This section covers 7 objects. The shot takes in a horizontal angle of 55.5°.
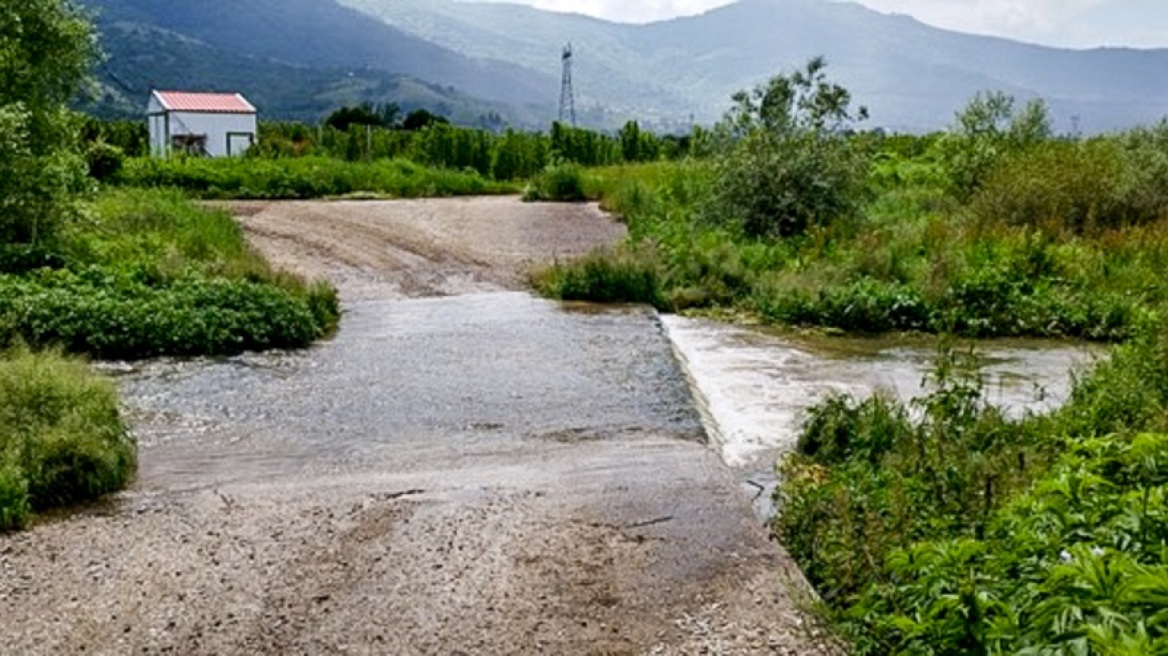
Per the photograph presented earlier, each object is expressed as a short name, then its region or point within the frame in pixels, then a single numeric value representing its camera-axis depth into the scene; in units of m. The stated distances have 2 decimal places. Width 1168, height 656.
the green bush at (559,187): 23.25
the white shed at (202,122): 37.09
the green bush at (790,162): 16.25
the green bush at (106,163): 21.41
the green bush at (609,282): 12.99
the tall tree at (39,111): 11.37
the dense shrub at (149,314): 9.55
